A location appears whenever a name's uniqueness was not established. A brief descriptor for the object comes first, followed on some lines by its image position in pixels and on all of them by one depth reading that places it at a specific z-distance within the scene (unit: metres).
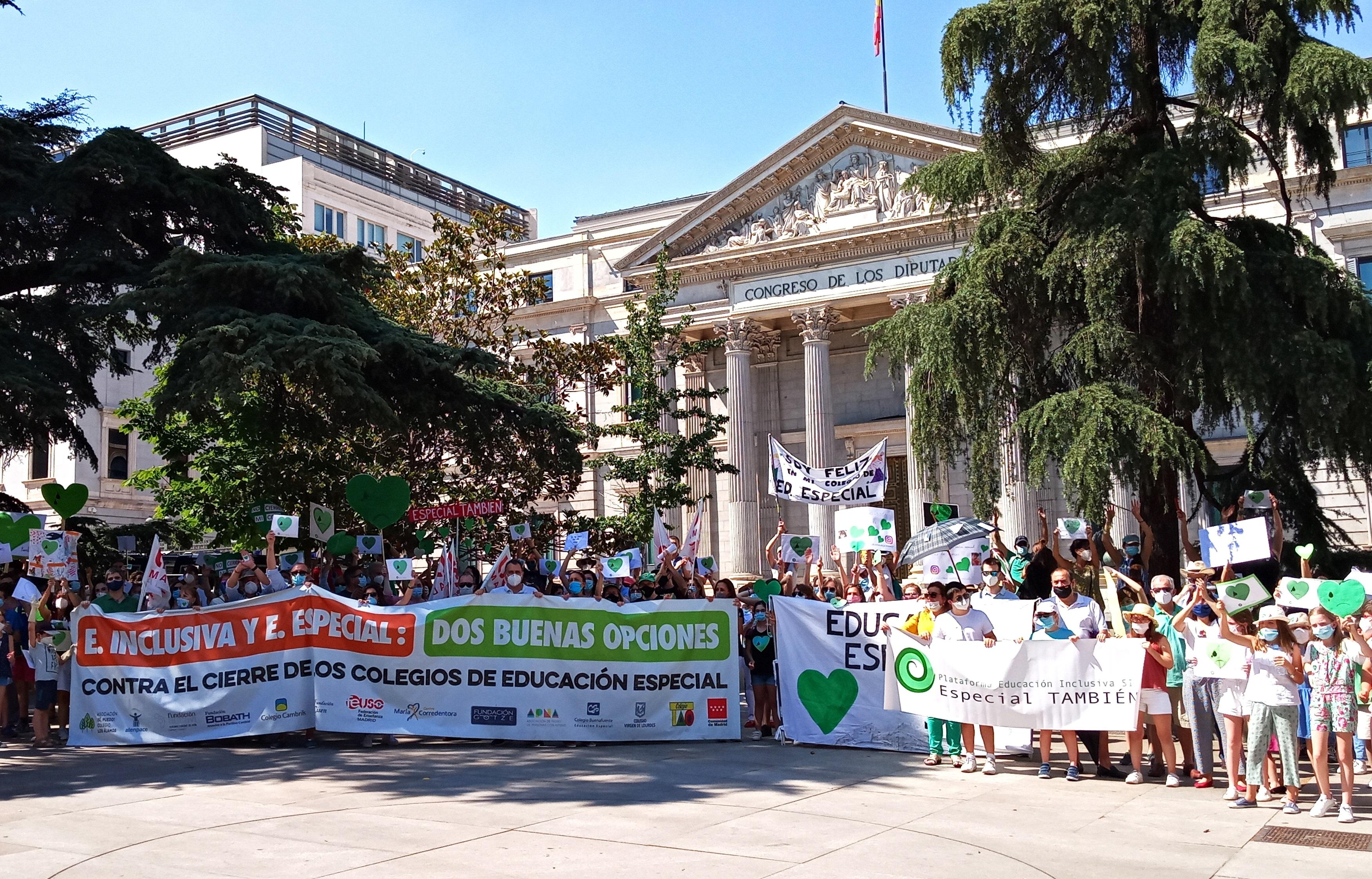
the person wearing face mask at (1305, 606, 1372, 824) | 9.56
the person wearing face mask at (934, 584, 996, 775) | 12.27
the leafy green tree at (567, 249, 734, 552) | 26.91
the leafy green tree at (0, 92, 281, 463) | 17.05
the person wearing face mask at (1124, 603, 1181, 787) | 11.07
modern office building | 53.47
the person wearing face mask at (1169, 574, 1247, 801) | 10.27
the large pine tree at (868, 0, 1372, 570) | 14.05
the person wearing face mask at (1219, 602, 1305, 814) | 9.84
